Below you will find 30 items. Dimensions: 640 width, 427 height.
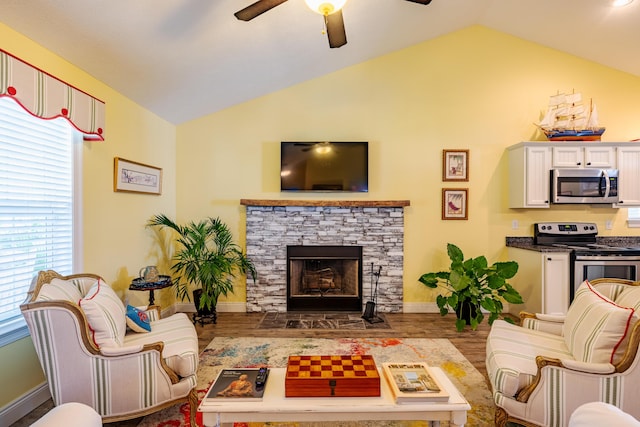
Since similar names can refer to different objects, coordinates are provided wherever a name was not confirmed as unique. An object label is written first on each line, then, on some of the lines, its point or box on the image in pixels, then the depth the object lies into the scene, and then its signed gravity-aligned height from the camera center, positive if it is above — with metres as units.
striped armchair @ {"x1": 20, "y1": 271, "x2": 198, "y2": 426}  1.82 -0.87
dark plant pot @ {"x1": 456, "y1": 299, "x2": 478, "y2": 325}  3.68 -1.07
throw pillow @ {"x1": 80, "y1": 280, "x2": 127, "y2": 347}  1.95 -0.65
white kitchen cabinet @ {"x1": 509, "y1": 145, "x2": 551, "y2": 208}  3.96 +0.45
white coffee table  1.51 -0.90
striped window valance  1.98 +0.79
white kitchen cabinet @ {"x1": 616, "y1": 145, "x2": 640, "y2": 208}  3.95 +0.45
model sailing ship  3.94 +1.11
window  2.12 +0.05
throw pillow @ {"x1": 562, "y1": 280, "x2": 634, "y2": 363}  1.75 -0.64
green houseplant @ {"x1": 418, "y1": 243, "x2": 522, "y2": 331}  3.54 -0.81
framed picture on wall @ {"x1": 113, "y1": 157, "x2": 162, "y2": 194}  3.16 +0.36
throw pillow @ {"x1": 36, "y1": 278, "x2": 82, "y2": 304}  1.90 -0.49
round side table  3.15 -0.71
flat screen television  4.21 +0.61
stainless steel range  3.52 -0.52
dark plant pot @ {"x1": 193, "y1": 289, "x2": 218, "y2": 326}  3.92 -1.22
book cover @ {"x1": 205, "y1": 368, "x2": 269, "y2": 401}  1.57 -0.87
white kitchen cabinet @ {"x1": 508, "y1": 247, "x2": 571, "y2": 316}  3.62 -0.75
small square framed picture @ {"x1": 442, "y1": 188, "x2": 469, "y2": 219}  4.31 +0.13
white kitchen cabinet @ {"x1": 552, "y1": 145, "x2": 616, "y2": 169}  3.96 +0.68
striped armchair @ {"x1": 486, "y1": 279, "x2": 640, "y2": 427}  1.72 -0.85
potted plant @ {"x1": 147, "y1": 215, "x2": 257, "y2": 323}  3.80 -0.59
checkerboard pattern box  1.58 -0.82
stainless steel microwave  3.92 +0.34
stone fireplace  4.30 -0.37
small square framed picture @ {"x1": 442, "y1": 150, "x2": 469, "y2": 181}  4.30 +0.62
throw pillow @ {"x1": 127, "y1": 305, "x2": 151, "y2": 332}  2.39 -0.80
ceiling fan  1.91 +1.20
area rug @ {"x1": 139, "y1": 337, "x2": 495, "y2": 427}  2.08 -1.30
